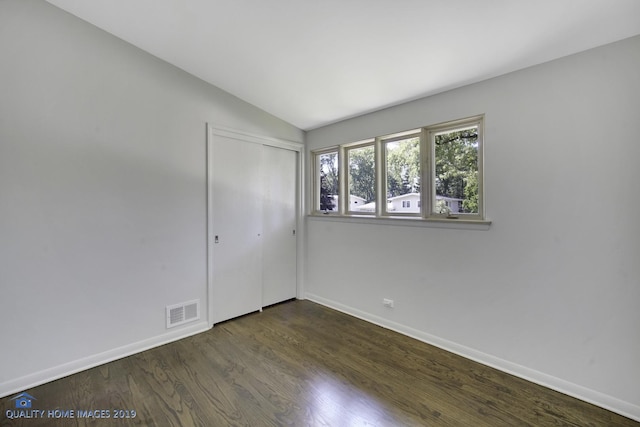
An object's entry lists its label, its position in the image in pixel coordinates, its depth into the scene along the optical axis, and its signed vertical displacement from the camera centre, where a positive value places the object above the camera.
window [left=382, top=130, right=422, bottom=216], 2.89 +0.44
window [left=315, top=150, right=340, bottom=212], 3.79 +0.45
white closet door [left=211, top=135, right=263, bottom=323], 3.11 -0.17
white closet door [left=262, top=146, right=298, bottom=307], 3.61 -0.16
